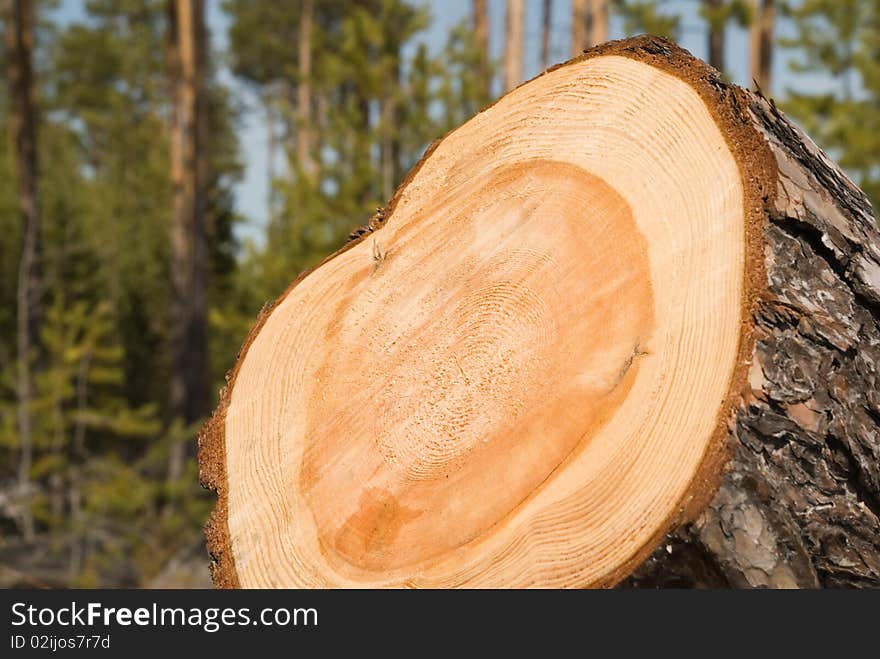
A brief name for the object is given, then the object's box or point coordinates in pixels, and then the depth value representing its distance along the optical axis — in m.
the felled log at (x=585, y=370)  1.52
